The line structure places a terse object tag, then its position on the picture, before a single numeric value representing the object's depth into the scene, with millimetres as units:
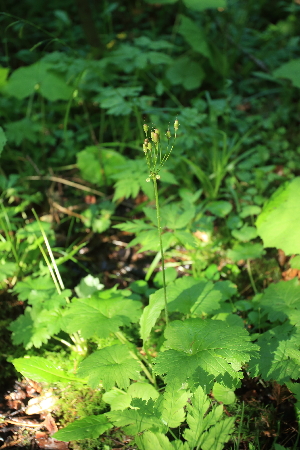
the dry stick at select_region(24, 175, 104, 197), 2763
